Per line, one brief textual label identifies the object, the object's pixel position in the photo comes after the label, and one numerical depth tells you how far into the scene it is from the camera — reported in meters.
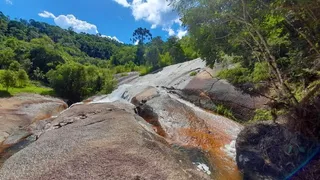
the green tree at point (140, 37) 63.74
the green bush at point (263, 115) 7.44
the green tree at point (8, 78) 19.72
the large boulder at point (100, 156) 4.33
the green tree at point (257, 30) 5.24
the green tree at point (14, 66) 26.02
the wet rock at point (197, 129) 6.74
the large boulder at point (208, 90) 10.70
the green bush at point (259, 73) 7.60
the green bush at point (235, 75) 10.64
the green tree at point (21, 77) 22.44
